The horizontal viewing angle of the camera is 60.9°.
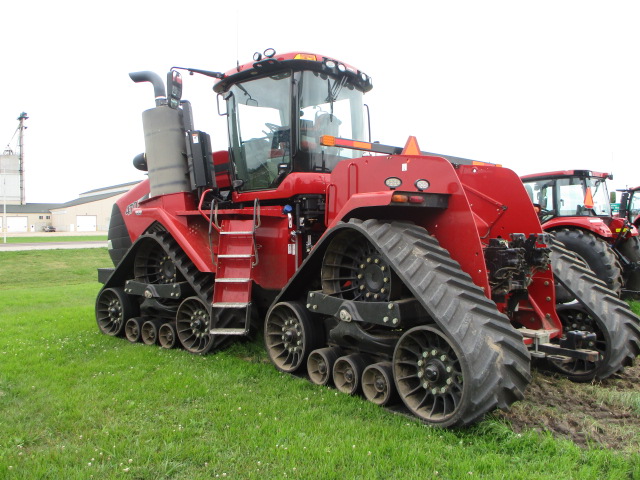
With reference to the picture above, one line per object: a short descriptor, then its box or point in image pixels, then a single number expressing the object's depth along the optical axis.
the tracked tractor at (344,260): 4.06
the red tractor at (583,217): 9.20
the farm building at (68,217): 67.06
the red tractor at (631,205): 11.04
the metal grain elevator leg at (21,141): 57.38
